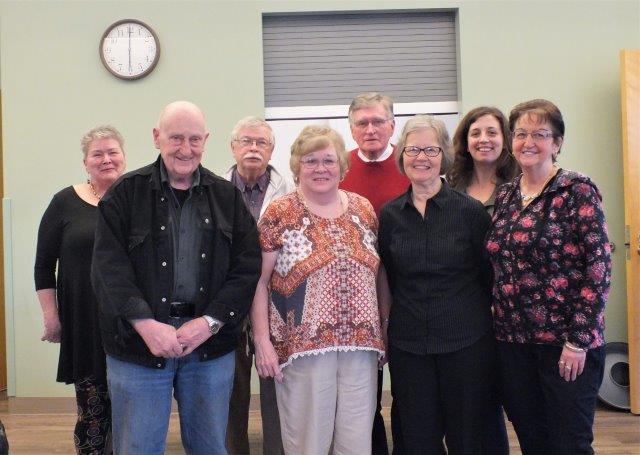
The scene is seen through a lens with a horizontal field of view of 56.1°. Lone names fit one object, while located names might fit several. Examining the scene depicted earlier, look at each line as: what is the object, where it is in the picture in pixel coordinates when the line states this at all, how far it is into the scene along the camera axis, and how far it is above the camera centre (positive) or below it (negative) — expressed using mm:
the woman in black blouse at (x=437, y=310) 1939 -283
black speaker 3764 -1004
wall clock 3930 +1189
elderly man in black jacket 1766 -179
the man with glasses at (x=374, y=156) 2594 +311
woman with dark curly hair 2436 +277
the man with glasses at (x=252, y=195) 2514 +142
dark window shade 4113 +1160
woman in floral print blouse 1811 -218
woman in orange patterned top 1956 -283
